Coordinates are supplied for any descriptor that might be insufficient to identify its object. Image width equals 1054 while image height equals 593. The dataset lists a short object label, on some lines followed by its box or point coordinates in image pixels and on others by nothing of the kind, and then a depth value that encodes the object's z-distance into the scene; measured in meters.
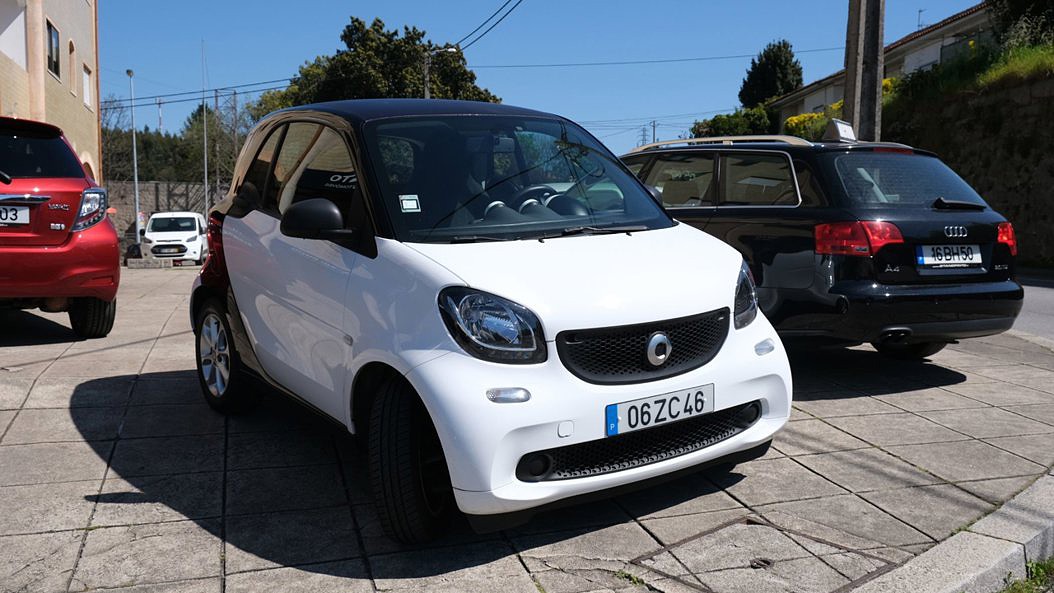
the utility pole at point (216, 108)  71.96
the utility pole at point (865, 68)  11.63
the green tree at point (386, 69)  52.75
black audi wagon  5.63
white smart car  3.27
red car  6.95
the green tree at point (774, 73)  64.56
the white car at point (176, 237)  25.69
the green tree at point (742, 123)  52.00
